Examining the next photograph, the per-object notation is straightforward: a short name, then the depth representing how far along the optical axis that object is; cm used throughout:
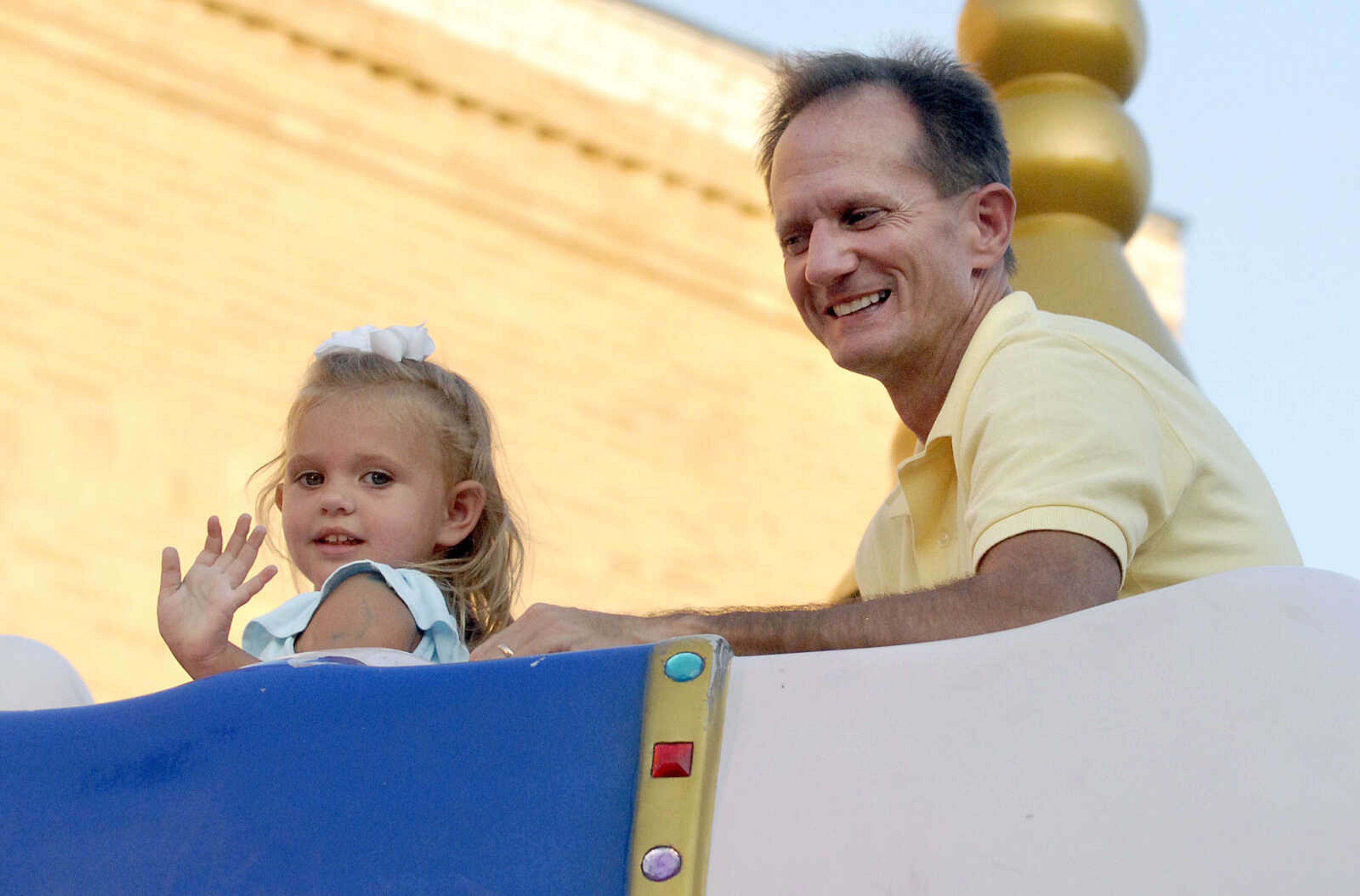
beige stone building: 1384
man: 356
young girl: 424
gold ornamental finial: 655
